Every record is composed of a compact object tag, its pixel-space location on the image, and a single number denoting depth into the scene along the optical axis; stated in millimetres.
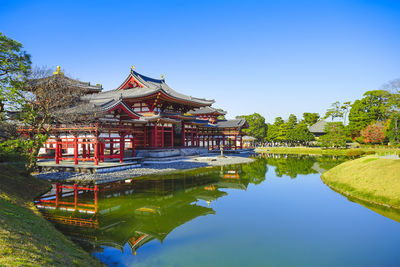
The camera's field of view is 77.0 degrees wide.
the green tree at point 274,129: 66500
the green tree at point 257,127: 76375
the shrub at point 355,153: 39606
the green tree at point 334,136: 49769
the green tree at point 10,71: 14273
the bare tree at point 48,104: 14258
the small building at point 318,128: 66262
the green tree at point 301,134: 58625
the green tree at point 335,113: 73550
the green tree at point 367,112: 54219
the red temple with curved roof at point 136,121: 20578
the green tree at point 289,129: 60625
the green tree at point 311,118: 80500
